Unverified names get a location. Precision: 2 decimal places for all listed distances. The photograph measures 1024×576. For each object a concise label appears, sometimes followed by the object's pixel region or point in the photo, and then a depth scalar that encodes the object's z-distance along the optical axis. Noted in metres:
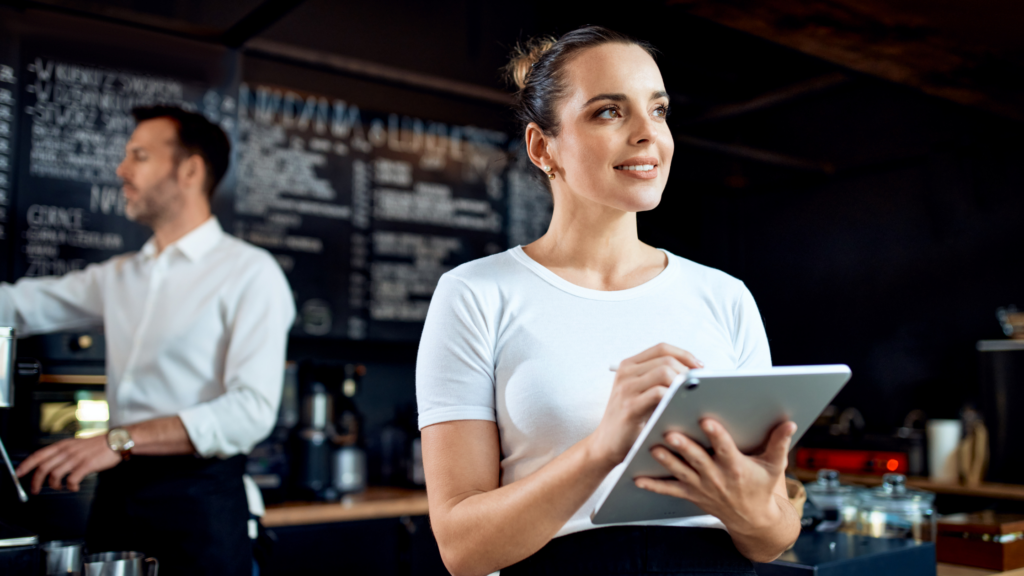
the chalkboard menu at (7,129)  2.54
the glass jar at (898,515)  1.79
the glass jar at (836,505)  1.89
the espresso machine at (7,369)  1.31
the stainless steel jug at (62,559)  1.28
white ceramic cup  3.54
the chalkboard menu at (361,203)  3.20
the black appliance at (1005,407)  3.36
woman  0.90
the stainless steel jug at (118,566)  1.19
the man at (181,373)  1.85
